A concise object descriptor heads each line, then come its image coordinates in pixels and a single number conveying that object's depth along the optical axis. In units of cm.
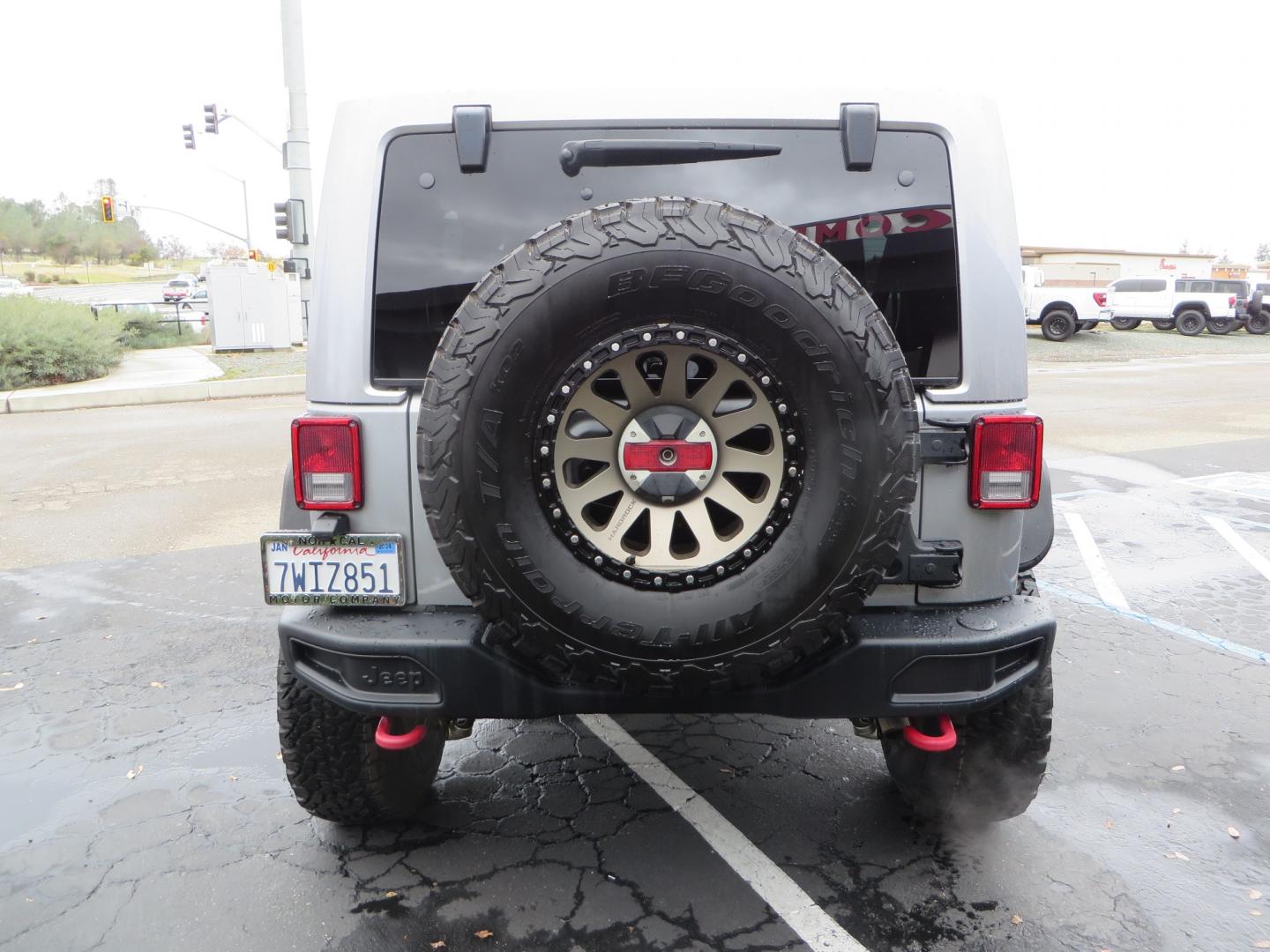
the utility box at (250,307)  2105
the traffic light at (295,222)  1576
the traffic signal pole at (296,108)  1569
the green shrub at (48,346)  1669
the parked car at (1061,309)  2789
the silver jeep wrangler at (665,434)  219
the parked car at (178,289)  4906
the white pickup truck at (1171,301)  3316
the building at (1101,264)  4477
